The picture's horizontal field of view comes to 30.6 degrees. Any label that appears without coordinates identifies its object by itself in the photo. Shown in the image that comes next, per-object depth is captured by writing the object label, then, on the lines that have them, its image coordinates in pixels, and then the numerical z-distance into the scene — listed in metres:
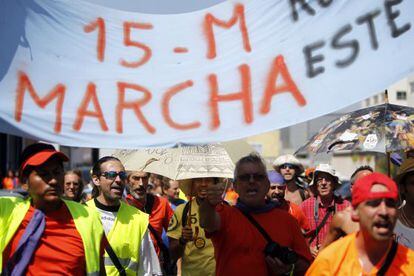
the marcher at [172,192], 9.49
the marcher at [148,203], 7.10
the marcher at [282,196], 7.11
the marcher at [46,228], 4.43
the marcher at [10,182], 21.22
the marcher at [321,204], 7.40
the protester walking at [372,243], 3.64
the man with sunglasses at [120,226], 5.46
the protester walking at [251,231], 4.67
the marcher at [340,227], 4.40
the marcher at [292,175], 8.96
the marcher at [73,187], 7.55
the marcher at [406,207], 4.95
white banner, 4.26
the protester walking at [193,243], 6.47
